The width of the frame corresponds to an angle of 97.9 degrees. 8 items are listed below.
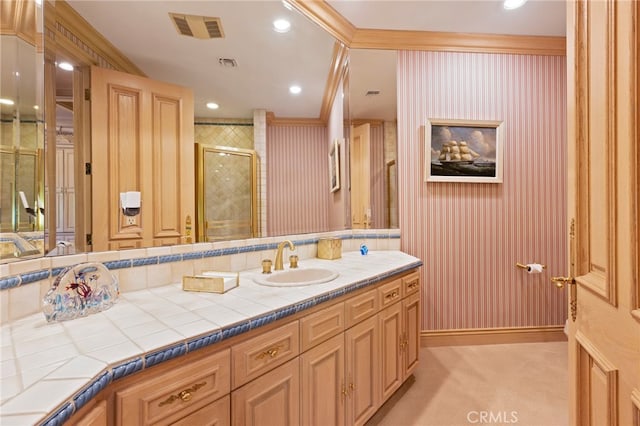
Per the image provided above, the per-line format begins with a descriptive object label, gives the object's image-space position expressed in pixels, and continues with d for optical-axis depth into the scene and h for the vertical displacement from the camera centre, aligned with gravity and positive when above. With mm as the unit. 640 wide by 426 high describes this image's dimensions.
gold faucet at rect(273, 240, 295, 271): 1679 -273
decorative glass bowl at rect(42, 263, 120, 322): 953 -293
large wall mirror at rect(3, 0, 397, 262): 1153 +779
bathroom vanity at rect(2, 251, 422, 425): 699 -470
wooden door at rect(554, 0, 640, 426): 618 -2
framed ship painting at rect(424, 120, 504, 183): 2406 +531
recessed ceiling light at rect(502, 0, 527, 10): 2023 +1529
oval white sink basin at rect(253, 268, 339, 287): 1553 -374
